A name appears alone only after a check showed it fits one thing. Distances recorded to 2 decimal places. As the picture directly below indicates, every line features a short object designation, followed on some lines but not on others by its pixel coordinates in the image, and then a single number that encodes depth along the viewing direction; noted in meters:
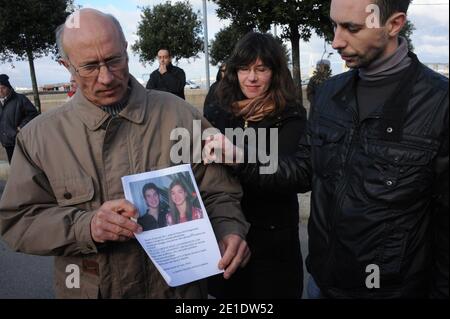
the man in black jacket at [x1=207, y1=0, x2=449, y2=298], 1.37
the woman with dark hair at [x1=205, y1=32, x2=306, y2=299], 2.19
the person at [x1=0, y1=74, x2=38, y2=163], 6.93
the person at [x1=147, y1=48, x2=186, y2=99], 7.95
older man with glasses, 1.56
